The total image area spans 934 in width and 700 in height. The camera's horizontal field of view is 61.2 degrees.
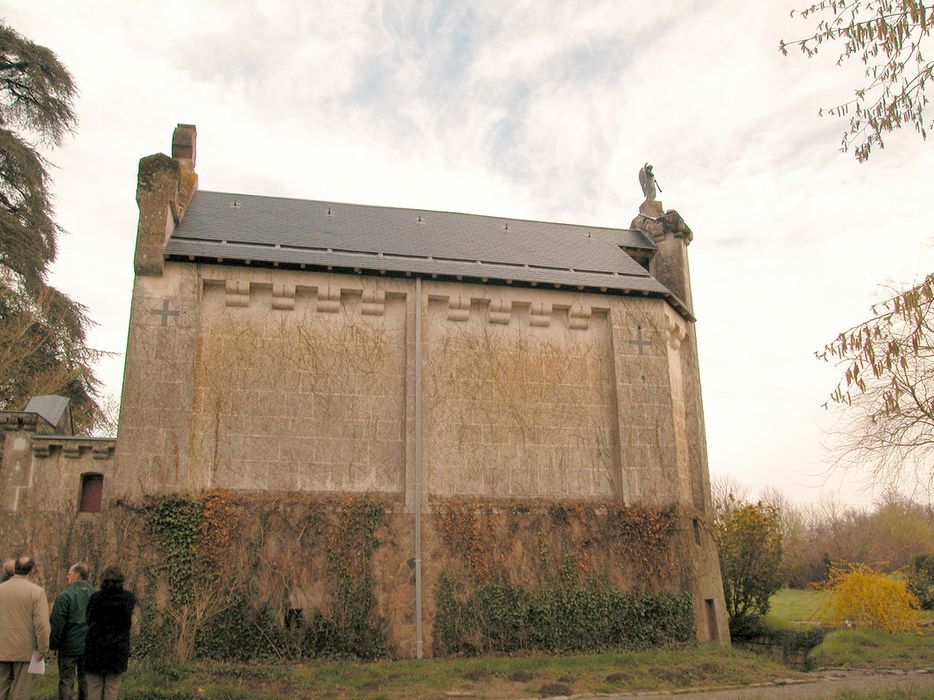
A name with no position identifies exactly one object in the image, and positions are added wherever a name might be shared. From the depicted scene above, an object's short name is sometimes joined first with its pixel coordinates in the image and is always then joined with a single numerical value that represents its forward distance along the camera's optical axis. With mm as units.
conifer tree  21328
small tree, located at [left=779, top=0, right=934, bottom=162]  7133
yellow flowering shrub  18500
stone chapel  14430
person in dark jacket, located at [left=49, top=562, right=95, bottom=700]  7926
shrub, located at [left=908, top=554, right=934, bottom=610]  23969
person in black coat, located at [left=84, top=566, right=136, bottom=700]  7504
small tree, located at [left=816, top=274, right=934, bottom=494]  6781
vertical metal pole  14188
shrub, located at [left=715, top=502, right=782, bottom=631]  21656
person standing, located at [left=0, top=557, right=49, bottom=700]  7414
